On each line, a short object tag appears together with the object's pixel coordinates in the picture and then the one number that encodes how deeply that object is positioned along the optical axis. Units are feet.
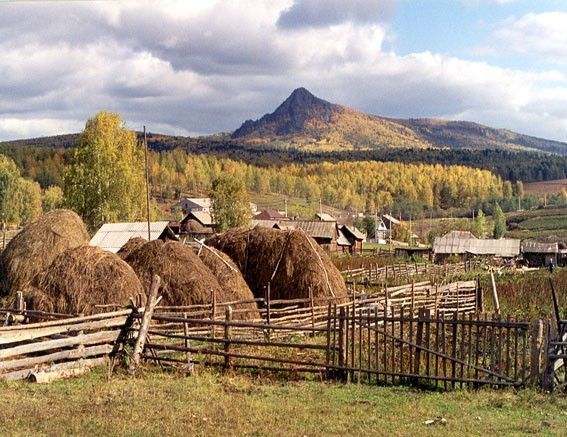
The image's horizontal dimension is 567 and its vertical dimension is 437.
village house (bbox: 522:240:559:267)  235.20
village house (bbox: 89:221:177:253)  111.75
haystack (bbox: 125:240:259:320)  68.03
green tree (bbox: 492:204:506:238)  370.32
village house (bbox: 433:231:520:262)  230.68
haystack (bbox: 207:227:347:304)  80.38
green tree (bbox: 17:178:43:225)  266.36
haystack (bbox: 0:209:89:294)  82.94
